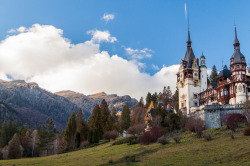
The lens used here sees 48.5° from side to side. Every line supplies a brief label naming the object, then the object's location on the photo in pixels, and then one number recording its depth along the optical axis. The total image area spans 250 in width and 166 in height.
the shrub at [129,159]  28.38
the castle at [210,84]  58.75
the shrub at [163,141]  38.78
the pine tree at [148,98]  106.99
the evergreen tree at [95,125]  65.82
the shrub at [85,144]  63.99
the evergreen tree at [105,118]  73.06
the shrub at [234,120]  40.78
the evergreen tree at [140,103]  108.16
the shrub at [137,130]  60.22
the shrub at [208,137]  36.19
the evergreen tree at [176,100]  91.49
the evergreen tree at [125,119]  89.50
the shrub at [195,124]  44.59
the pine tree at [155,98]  106.28
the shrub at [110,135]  64.12
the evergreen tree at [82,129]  73.38
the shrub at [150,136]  44.09
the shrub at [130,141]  47.83
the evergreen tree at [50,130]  76.38
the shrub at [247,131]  35.20
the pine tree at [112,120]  77.19
